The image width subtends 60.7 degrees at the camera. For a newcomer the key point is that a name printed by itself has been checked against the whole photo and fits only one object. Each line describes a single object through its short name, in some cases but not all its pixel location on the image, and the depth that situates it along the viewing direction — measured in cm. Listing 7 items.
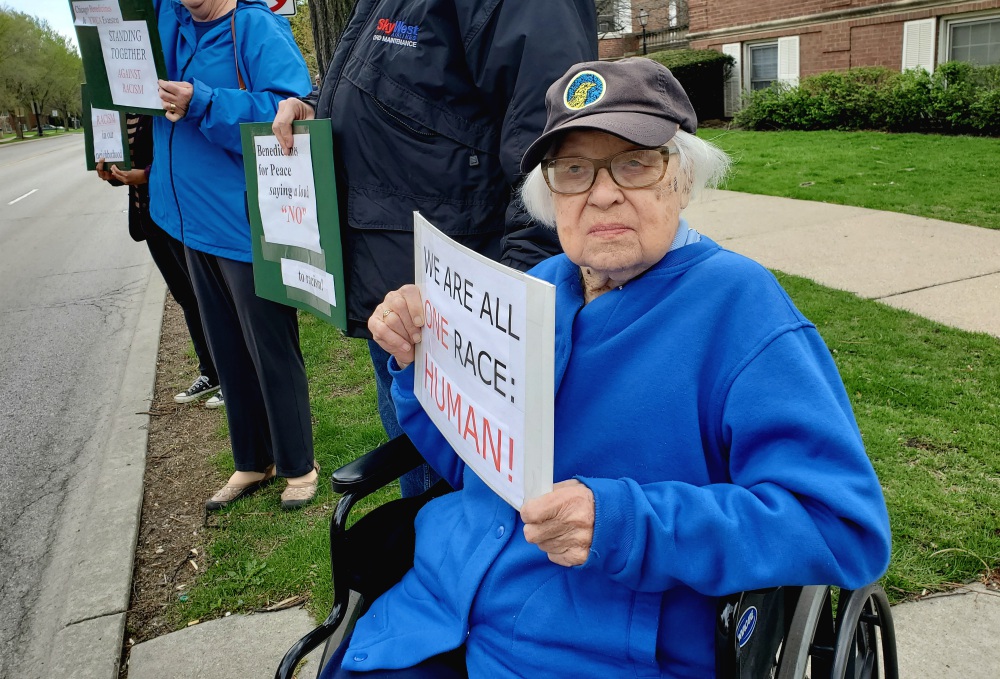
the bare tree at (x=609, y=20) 2814
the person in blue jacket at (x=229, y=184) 307
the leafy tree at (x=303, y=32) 1967
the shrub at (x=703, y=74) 1867
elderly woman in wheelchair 130
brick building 1472
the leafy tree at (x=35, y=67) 6775
